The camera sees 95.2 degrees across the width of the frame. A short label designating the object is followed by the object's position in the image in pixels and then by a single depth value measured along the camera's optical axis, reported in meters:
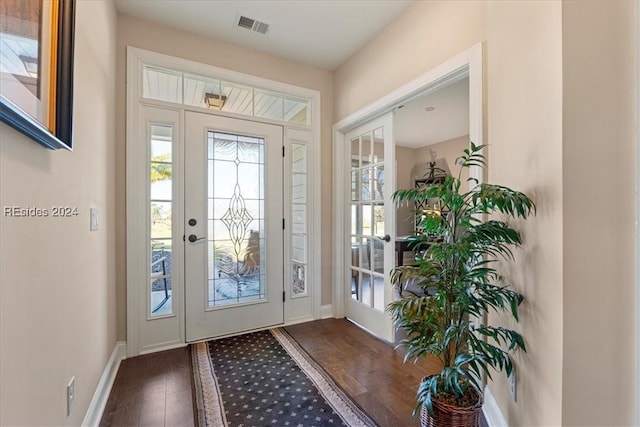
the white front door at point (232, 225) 2.62
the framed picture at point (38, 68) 0.74
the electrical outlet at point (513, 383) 1.36
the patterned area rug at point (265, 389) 1.62
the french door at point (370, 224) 2.62
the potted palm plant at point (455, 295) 1.25
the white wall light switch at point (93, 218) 1.63
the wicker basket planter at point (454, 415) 1.24
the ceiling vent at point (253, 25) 2.44
